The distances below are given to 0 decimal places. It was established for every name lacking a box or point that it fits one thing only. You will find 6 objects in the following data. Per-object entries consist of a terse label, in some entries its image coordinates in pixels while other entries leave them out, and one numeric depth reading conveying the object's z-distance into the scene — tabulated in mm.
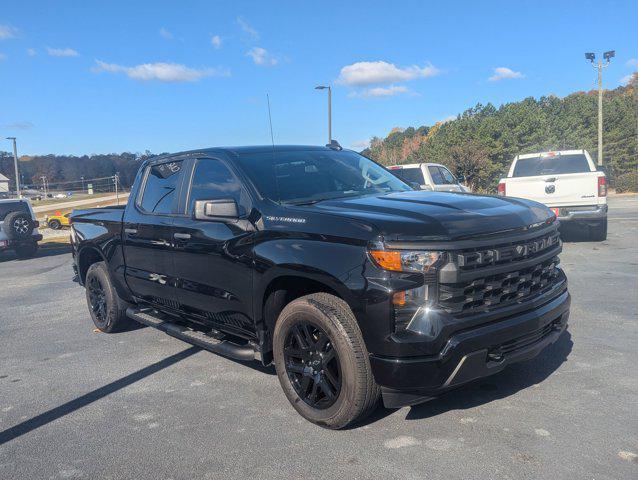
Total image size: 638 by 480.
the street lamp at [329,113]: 26100
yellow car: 29812
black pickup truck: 3131
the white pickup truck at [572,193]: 10812
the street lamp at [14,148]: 45028
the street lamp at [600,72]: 37781
